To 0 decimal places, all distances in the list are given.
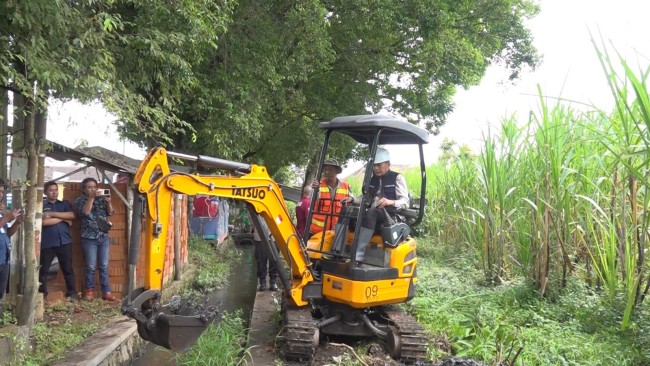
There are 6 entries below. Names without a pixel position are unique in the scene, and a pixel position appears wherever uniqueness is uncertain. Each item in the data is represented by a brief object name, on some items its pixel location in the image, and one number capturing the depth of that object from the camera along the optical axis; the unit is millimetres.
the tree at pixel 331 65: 9688
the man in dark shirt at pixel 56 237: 6555
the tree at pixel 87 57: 4117
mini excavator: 3801
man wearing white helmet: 4941
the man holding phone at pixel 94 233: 6852
